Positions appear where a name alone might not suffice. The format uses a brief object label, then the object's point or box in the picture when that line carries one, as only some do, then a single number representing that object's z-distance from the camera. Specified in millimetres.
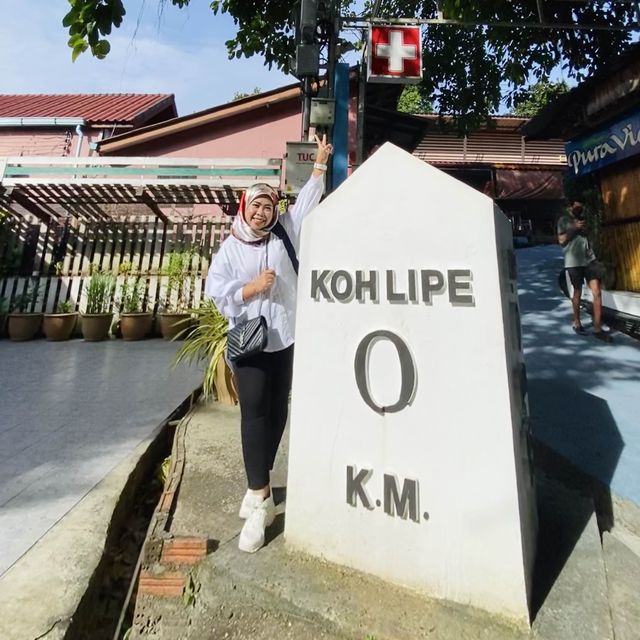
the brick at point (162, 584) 1779
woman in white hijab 1966
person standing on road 5246
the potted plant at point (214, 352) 3658
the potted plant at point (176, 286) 6773
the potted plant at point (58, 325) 6531
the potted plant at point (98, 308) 6527
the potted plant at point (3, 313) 6760
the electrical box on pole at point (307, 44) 4285
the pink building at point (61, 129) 10406
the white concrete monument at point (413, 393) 1471
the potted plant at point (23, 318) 6547
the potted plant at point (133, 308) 6598
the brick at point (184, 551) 1843
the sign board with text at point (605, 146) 5590
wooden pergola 6918
